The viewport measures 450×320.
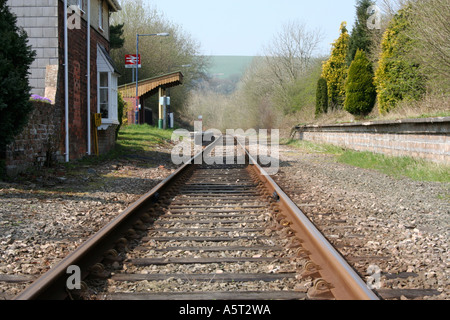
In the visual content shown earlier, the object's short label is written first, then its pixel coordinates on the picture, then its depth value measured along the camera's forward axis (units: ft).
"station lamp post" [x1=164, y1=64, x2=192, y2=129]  143.17
